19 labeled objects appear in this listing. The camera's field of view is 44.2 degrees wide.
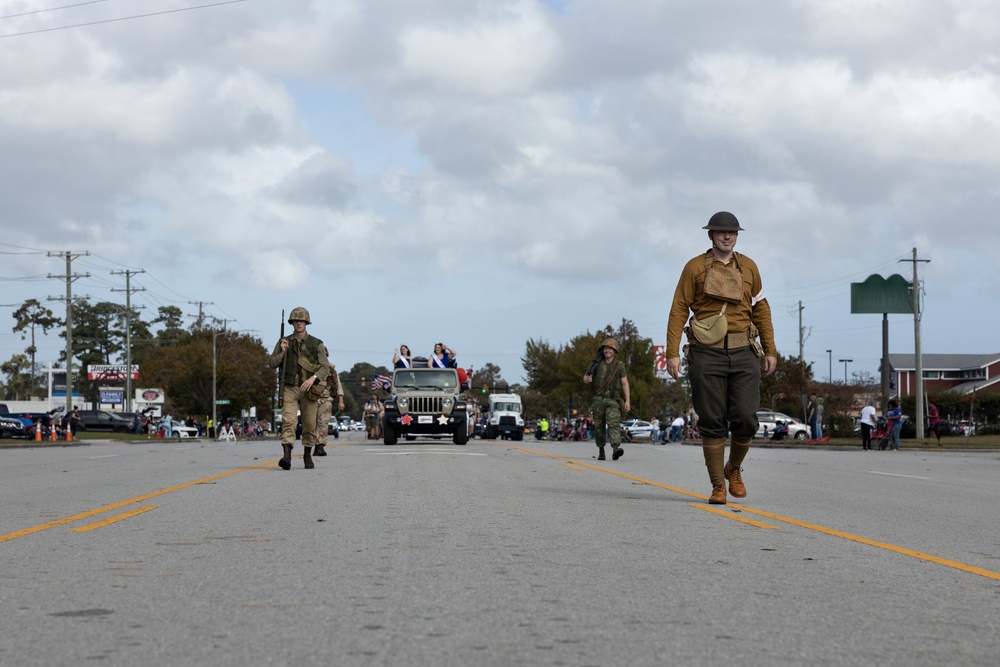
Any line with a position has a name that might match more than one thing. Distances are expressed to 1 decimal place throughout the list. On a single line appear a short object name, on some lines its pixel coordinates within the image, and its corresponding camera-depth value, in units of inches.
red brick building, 4402.1
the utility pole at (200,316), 4165.8
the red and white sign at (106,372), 4803.2
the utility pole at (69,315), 2699.3
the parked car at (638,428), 2938.0
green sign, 2486.5
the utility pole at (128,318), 3539.9
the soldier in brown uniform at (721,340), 397.7
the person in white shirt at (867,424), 1434.5
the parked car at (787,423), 2395.4
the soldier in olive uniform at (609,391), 772.0
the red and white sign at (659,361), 3186.5
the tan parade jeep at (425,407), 1245.1
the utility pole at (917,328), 1962.1
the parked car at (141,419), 3193.4
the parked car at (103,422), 3097.9
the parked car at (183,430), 3150.8
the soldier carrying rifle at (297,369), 614.2
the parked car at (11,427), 2190.3
